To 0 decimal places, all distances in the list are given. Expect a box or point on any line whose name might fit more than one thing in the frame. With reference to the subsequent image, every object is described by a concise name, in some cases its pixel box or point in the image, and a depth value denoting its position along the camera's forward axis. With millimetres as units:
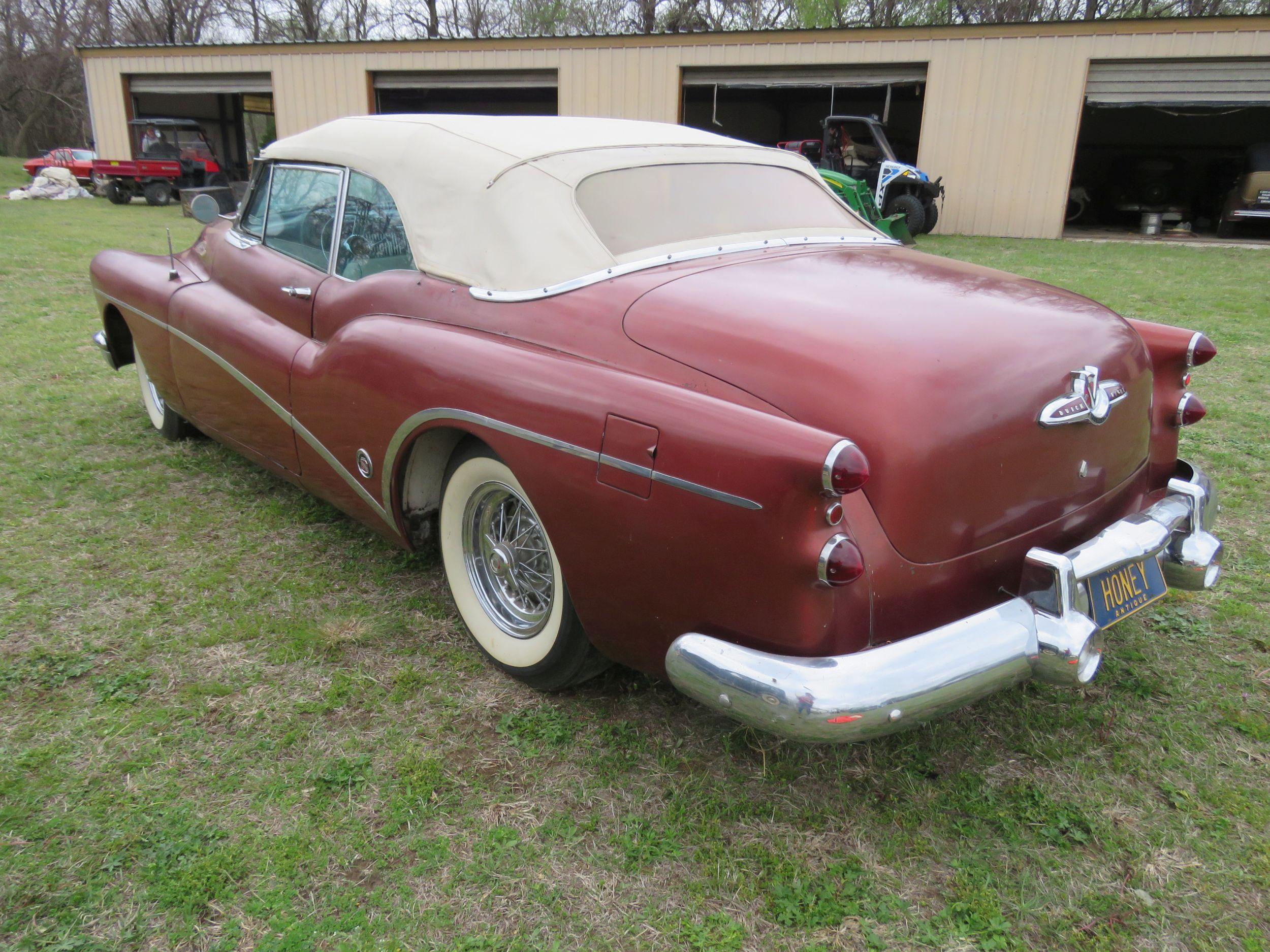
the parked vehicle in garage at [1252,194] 15422
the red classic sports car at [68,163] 21453
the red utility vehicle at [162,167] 19688
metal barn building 14273
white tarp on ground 20750
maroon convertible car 1867
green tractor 12516
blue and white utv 14195
